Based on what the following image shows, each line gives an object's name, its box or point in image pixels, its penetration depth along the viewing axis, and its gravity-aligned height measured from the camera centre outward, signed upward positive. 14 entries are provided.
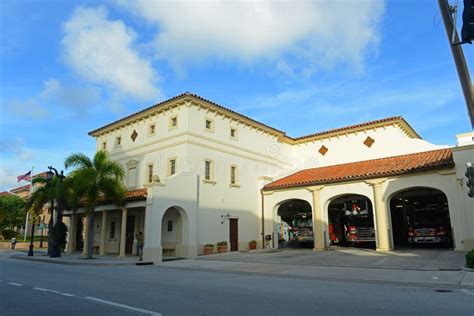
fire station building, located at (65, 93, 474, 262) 20.23 +3.30
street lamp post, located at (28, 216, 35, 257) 25.16 -1.05
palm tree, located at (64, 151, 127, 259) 21.23 +3.26
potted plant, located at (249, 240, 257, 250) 25.53 -0.77
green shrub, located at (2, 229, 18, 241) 46.31 +0.40
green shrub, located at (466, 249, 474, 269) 12.11 -0.93
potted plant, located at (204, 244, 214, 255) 22.27 -0.88
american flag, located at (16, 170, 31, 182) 38.31 +6.30
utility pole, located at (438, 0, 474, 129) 5.91 +2.94
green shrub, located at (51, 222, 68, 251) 23.52 +0.23
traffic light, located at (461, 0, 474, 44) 4.70 +2.76
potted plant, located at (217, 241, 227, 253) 23.16 -0.80
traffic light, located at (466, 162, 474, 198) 9.41 +1.40
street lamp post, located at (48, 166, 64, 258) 23.66 +1.09
